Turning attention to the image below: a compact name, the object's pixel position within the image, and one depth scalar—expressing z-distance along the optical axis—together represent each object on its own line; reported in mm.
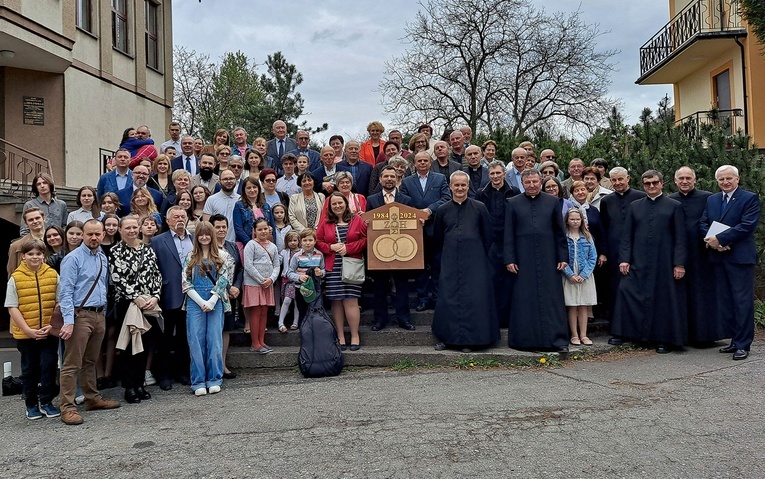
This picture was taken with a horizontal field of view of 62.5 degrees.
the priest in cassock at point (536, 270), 7496
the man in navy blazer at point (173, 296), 6809
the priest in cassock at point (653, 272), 7660
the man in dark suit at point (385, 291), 8039
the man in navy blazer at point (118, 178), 8633
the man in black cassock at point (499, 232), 8219
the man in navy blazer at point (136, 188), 8039
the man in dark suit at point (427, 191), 8352
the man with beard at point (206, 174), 8797
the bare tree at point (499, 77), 28484
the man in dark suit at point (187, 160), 9766
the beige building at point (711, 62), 18891
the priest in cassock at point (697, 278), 7719
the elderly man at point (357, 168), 9305
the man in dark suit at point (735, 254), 7266
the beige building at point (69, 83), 13805
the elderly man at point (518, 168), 9062
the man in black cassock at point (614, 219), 8180
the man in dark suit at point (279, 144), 10391
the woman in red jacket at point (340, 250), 7633
